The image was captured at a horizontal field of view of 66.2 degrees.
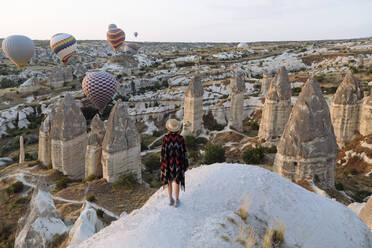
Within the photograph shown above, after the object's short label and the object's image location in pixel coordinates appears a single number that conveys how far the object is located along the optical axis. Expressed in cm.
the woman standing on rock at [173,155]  553
